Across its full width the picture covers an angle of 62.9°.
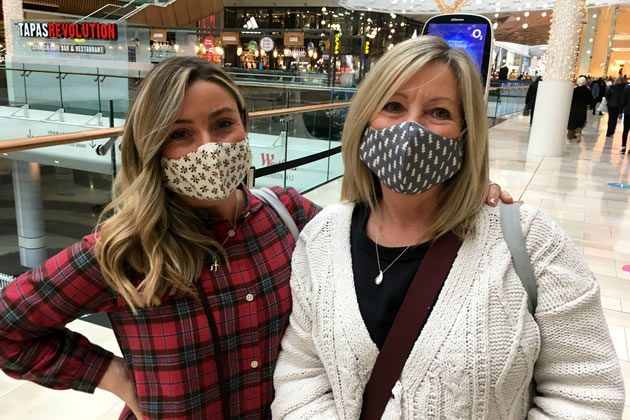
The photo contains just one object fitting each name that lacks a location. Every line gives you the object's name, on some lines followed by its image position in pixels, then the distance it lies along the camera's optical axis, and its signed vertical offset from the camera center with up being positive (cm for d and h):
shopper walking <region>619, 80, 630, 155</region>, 1064 -48
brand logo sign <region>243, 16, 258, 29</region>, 2710 +244
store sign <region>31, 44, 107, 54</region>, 1548 +43
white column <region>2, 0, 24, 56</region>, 1499 +131
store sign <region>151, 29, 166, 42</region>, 2195 +131
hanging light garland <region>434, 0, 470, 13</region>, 730 +105
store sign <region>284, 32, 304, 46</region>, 2047 +130
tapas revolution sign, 1516 +95
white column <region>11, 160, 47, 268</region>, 356 -107
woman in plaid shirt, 117 -50
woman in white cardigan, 103 -43
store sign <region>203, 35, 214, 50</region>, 2380 +118
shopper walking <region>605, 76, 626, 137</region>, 1276 -26
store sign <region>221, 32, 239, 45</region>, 2223 +134
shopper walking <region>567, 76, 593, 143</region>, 1204 -47
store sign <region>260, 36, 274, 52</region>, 2058 +108
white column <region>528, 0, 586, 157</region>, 987 +0
